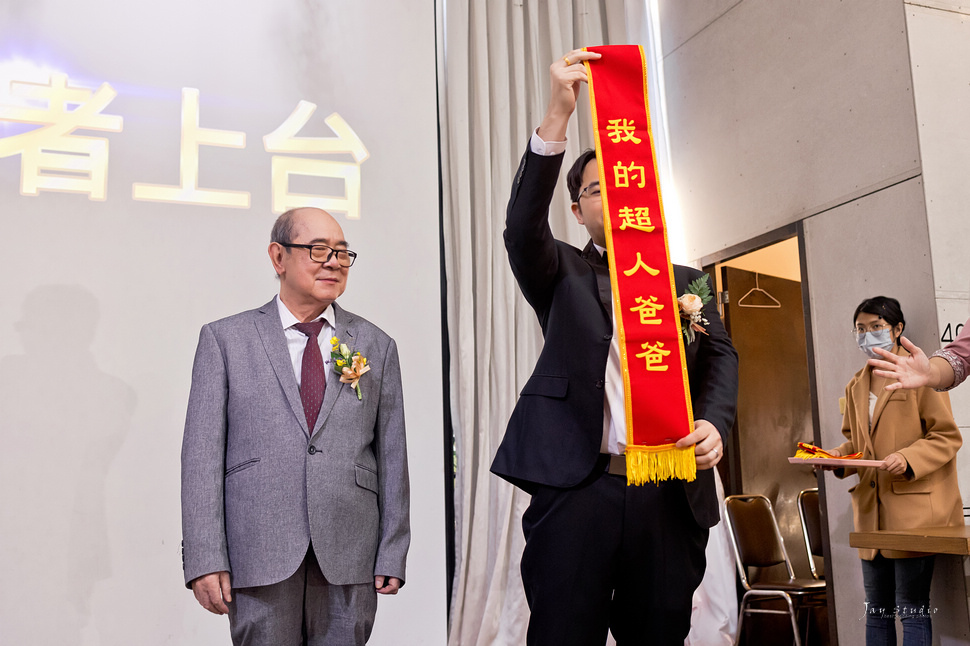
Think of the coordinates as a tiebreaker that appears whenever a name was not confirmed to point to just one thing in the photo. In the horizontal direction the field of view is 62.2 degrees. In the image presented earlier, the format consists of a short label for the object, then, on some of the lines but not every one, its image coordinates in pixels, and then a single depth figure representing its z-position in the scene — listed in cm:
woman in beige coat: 317
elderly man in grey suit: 193
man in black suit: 167
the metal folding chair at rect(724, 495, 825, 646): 403
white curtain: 416
